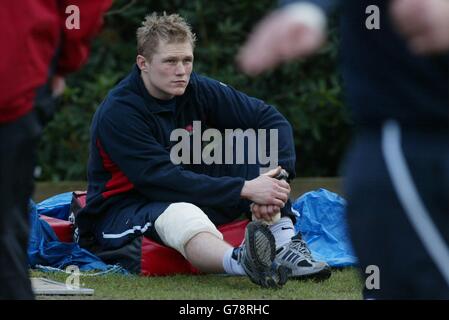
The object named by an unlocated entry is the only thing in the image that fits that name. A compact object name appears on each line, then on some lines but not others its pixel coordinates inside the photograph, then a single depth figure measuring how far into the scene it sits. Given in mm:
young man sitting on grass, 10367
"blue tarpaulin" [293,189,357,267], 12172
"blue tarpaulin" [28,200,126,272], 11277
